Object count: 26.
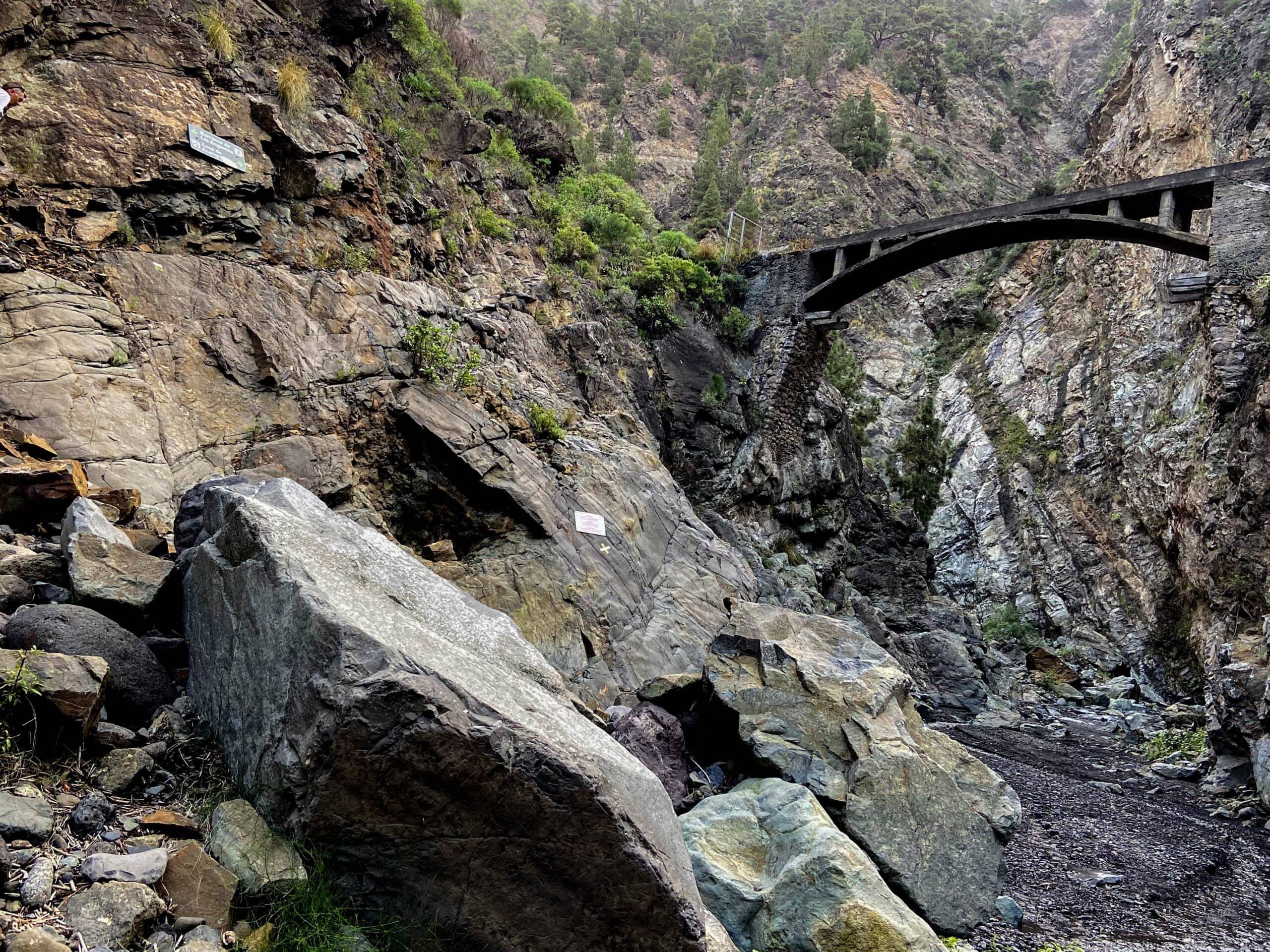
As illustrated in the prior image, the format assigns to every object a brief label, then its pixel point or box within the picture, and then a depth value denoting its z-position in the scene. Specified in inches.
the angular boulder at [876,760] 250.7
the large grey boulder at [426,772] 117.9
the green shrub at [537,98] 689.6
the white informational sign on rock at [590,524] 400.2
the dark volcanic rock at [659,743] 257.4
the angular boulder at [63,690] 125.3
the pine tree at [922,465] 1247.5
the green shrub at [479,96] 596.3
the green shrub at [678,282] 654.5
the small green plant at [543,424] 425.4
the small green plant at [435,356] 378.0
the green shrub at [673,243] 726.4
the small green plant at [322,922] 111.9
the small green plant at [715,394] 670.5
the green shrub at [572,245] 577.6
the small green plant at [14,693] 122.2
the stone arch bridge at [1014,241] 635.5
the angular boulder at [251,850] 116.0
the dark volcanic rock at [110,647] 142.3
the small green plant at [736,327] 751.7
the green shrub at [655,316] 642.2
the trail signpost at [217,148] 334.3
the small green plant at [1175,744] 530.3
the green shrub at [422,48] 518.9
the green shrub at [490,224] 514.0
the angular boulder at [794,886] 187.9
